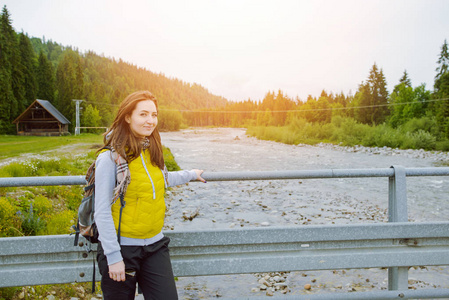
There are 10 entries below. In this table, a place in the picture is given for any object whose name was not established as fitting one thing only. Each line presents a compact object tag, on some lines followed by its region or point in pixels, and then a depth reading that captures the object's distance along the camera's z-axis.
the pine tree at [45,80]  63.56
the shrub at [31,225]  5.66
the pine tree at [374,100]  64.88
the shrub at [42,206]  6.68
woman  2.12
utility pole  57.84
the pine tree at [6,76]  47.69
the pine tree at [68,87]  66.06
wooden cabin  52.25
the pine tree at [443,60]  52.22
